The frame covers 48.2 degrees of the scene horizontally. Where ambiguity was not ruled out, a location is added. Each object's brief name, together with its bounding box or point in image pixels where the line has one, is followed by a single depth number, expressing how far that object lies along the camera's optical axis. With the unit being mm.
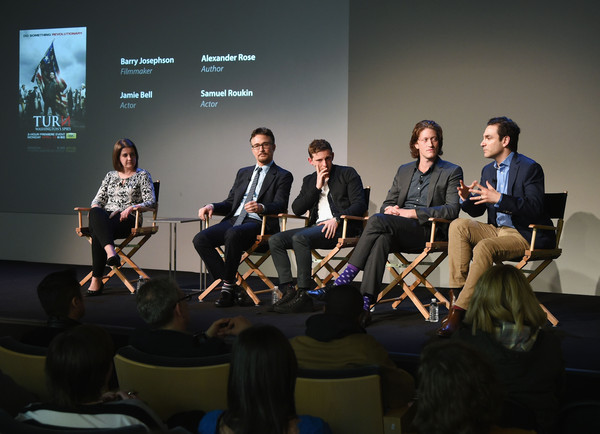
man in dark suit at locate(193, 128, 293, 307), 5059
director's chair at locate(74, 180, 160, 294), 5535
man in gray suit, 4391
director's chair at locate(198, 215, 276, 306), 5098
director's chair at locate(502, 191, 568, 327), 4184
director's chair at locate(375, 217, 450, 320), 4387
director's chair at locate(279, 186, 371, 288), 4746
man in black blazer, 4785
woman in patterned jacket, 5434
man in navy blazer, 4031
